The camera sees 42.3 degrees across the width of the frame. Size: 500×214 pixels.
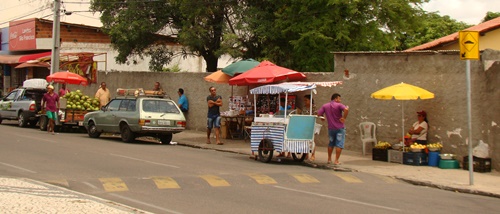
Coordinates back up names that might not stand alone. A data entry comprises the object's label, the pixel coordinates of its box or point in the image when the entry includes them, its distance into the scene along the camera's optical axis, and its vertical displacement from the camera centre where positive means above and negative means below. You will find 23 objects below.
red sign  41.63 +5.89
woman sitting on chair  15.96 -0.05
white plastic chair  17.73 -0.14
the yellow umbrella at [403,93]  15.27 +0.84
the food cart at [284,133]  15.47 -0.17
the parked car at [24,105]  26.72 +0.78
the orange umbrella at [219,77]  21.16 +1.61
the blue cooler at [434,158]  15.57 -0.72
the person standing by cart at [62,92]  27.42 +1.35
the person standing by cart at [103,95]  25.91 +1.17
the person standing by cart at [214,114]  20.27 +0.37
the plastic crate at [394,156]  15.93 -0.70
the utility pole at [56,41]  28.86 +3.70
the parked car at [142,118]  20.12 +0.21
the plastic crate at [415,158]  15.51 -0.73
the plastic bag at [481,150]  14.84 -0.49
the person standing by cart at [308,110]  16.36 +0.51
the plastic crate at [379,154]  16.36 -0.68
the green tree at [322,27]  24.38 +3.93
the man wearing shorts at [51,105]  23.47 +0.68
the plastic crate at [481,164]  14.48 -0.79
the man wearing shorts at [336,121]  15.36 +0.14
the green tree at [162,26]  27.45 +4.47
